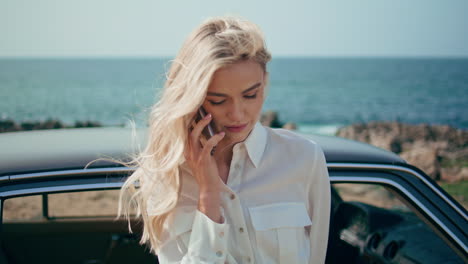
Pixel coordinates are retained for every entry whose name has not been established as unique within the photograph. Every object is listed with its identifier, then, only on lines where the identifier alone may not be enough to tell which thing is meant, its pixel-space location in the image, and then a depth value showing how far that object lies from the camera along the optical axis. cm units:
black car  202
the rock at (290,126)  1817
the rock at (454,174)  851
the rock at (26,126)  1264
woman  182
